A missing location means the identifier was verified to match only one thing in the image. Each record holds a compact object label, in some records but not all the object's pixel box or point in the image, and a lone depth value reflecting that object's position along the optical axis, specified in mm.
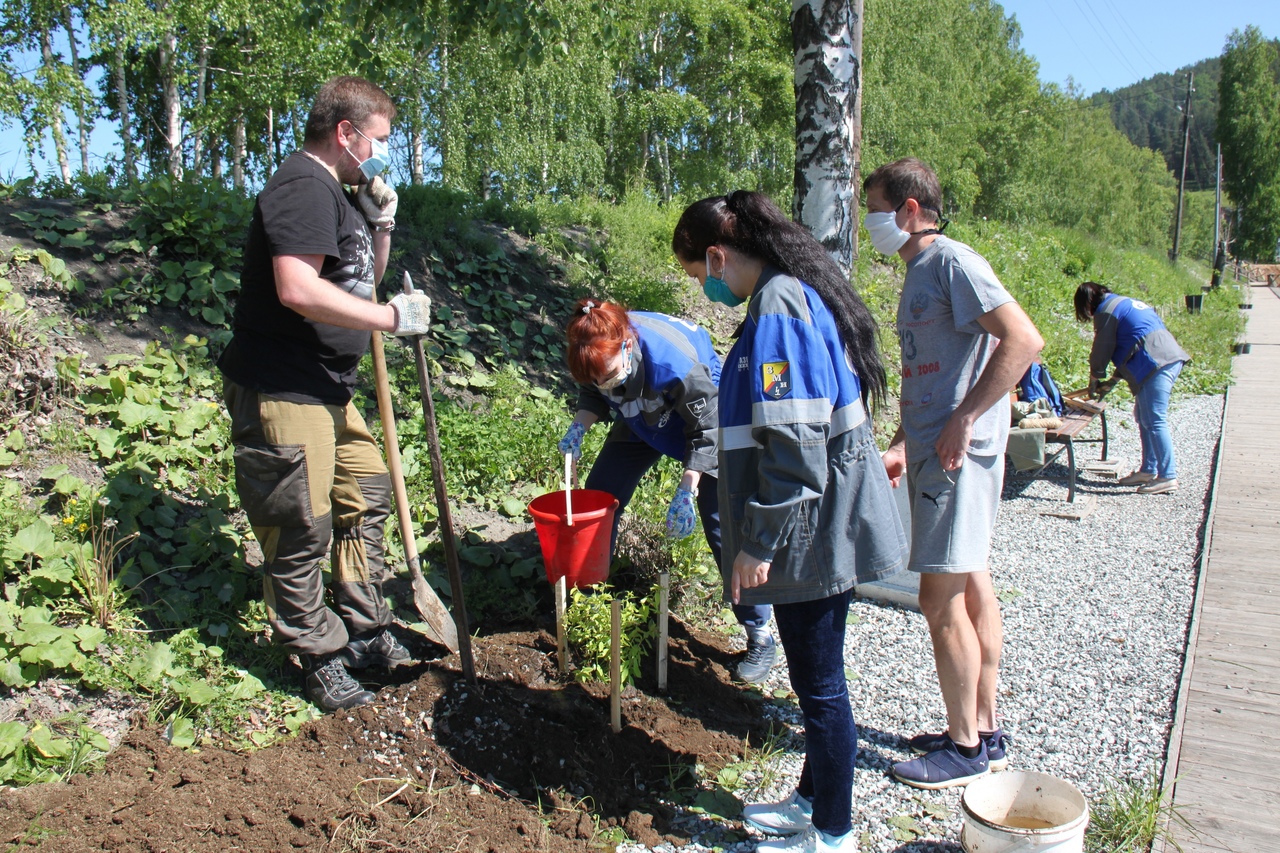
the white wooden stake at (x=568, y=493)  2695
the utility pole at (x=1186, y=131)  35469
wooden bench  6031
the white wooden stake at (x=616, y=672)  2664
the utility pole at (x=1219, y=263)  27077
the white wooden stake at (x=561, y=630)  2965
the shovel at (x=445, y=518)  2689
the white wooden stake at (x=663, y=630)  2988
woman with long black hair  1888
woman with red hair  2699
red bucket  2742
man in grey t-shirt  2393
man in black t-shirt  2451
